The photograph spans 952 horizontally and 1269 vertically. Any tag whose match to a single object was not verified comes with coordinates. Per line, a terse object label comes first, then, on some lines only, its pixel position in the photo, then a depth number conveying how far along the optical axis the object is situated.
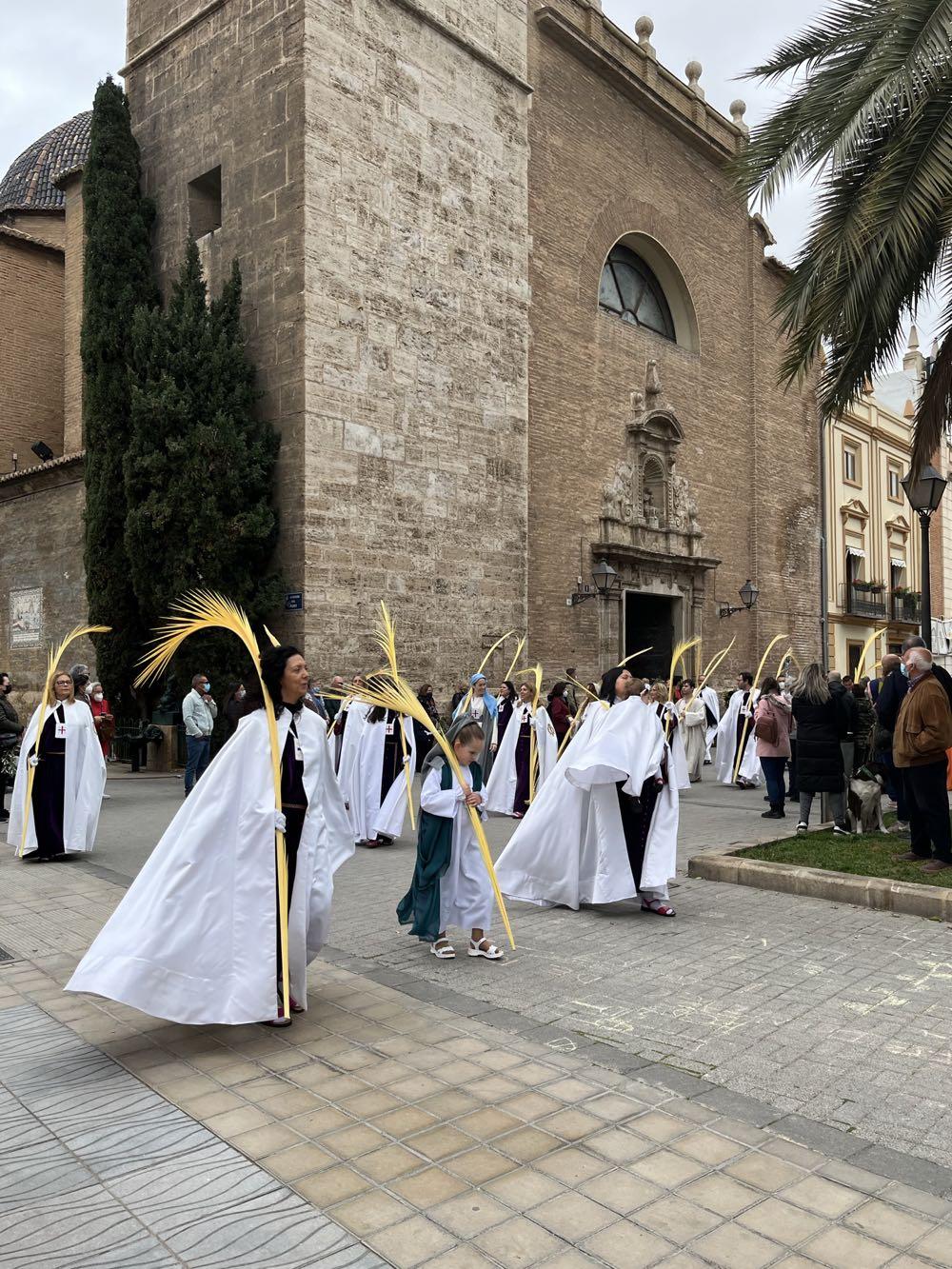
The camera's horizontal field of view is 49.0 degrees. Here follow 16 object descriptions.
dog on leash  10.71
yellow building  35.81
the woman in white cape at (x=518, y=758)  13.73
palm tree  9.66
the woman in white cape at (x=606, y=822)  7.68
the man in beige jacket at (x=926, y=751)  8.70
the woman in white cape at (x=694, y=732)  18.45
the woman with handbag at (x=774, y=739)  12.74
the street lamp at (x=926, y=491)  12.13
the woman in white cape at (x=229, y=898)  4.76
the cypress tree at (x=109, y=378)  18.59
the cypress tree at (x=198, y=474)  16.92
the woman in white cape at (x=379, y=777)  11.05
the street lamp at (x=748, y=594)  27.03
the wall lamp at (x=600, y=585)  22.83
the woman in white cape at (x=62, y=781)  10.07
